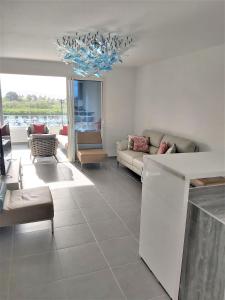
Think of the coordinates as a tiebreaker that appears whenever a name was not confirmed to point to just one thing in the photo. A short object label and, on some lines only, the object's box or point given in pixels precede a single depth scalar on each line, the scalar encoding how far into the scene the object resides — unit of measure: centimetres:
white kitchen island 162
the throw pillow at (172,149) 411
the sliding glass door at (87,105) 588
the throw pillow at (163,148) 431
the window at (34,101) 827
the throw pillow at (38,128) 732
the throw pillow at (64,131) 806
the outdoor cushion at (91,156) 515
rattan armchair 543
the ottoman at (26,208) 246
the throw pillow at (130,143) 527
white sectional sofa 406
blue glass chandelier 300
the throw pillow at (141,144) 519
